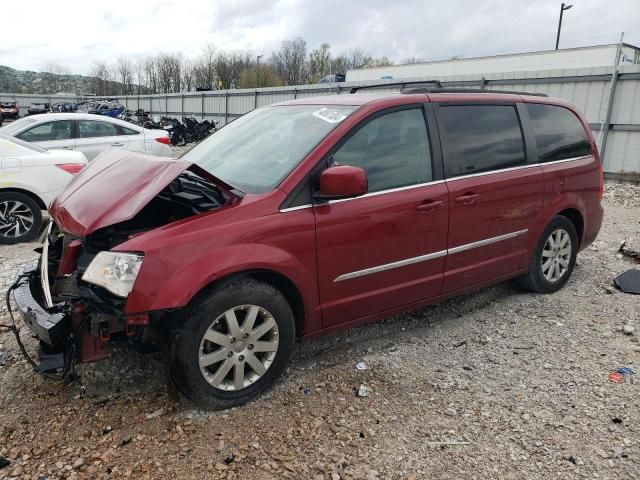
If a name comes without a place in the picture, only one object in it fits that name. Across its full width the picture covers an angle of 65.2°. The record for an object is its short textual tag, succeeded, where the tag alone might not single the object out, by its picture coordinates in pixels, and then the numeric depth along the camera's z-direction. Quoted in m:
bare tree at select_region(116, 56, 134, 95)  84.29
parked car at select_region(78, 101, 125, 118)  29.27
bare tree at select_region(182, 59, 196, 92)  77.00
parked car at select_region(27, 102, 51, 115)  34.92
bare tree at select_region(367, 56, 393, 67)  69.56
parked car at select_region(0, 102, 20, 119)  36.28
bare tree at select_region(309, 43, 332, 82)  68.88
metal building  22.78
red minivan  2.68
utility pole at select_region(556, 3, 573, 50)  39.03
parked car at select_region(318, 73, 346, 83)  28.95
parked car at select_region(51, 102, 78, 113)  32.28
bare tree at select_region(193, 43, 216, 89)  73.59
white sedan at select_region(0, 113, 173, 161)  9.00
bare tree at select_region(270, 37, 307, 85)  71.38
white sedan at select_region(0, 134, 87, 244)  6.19
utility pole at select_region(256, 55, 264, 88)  59.26
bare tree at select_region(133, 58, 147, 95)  81.59
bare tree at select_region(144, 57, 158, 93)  81.81
